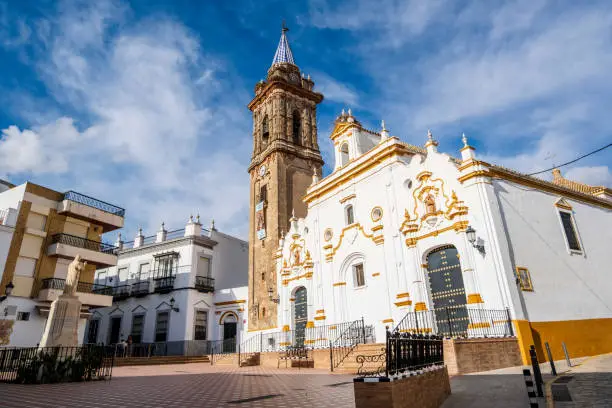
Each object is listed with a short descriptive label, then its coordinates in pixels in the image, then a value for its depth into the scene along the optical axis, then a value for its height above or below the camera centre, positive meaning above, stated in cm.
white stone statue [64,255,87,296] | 1359 +296
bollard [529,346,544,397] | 691 -45
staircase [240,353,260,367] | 2092 -5
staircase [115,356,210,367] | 2266 +10
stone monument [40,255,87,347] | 1264 +138
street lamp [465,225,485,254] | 1497 +402
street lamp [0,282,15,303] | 1934 +368
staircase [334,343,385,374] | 1416 -16
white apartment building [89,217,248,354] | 2917 +517
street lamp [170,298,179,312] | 2901 +389
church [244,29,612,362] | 1507 +463
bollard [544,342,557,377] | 991 -55
